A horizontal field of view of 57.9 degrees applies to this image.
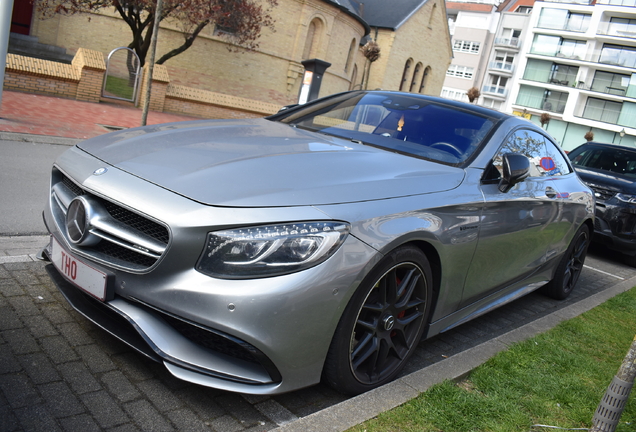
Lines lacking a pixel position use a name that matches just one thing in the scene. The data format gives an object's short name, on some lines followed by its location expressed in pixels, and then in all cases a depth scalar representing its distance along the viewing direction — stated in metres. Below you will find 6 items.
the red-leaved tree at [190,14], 20.42
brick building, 28.05
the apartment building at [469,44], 77.00
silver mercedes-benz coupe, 2.38
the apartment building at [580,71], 59.91
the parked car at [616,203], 8.05
